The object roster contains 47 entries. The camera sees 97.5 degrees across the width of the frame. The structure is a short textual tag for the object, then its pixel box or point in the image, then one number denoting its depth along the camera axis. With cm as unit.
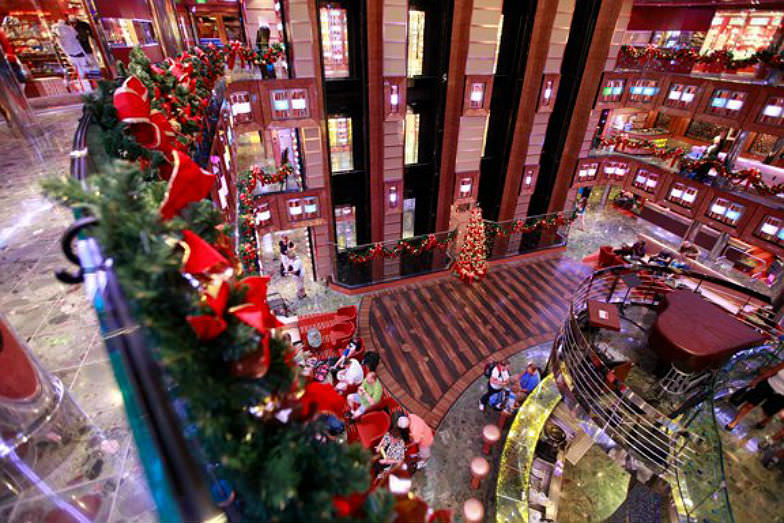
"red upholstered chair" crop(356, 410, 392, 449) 657
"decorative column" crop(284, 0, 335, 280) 855
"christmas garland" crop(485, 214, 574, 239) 1309
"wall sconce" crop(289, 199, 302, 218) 1030
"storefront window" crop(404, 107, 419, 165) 1134
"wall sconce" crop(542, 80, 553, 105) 1138
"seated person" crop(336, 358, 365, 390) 755
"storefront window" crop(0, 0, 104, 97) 633
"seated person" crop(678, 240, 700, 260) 1425
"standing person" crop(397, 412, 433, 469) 675
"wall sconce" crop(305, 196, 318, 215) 1049
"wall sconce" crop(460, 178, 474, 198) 1212
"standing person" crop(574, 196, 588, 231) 1609
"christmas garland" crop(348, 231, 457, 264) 1154
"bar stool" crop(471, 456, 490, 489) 617
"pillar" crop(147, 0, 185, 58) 801
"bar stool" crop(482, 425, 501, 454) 668
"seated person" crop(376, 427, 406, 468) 635
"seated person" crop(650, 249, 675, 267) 1266
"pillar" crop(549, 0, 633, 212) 1077
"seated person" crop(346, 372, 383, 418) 720
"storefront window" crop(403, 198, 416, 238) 1277
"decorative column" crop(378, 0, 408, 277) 917
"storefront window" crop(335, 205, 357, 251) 1160
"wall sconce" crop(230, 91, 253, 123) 877
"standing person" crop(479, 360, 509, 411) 790
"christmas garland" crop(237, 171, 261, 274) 701
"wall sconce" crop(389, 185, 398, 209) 1127
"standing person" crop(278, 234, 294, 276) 1139
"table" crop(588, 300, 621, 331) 740
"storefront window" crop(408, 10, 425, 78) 1002
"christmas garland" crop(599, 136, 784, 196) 1163
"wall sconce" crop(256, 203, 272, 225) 981
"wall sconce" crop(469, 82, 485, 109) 1064
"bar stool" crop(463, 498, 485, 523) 540
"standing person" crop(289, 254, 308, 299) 1113
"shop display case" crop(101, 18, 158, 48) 664
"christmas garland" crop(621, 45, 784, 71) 1154
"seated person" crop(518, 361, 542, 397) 793
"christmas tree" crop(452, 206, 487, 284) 1184
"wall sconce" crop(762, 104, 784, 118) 1119
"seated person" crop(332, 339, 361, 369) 845
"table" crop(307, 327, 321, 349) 882
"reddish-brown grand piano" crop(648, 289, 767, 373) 629
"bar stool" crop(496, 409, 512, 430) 761
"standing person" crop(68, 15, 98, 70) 639
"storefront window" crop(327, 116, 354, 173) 1109
